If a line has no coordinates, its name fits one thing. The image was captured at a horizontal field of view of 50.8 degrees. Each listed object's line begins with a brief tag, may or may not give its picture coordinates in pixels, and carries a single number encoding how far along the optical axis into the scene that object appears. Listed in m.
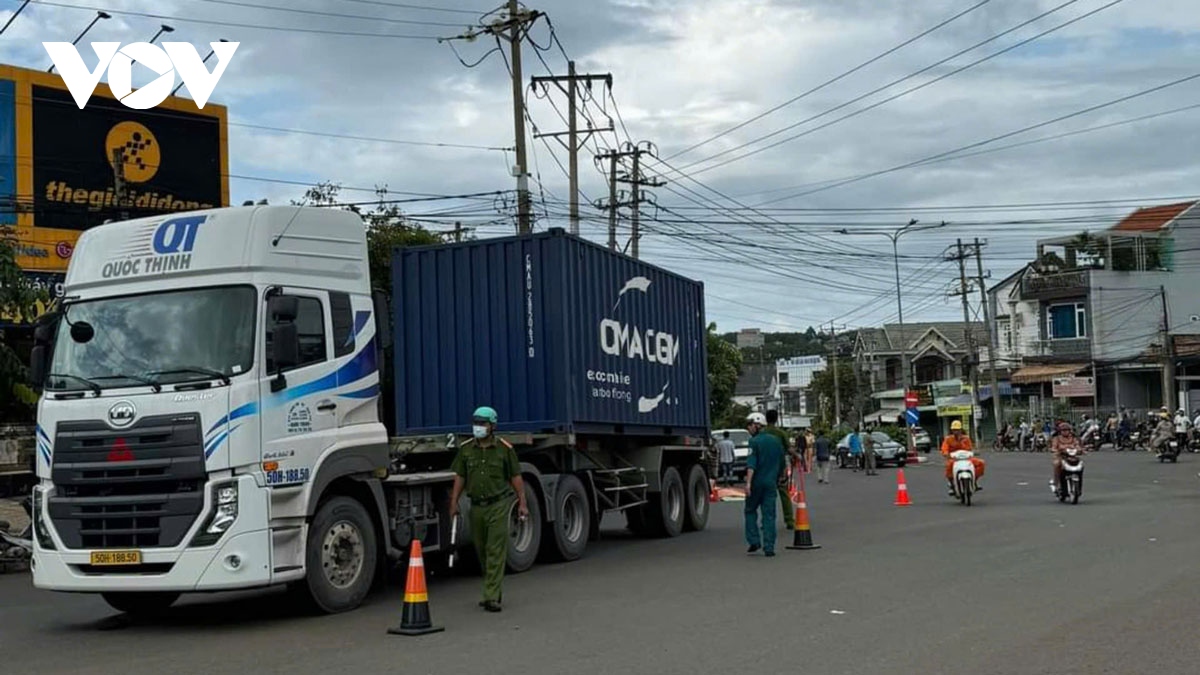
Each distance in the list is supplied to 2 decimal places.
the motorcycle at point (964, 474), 22.94
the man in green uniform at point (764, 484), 14.88
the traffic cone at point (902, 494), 24.52
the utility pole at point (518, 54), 25.34
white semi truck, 9.73
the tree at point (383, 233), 27.19
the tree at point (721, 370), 52.47
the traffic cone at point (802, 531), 15.59
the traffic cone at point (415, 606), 9.45
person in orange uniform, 22.88
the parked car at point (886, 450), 46.87
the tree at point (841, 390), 95.62
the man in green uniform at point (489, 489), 10.66
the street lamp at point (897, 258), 53.45
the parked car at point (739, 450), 39.62
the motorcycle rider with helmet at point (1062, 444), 22.25
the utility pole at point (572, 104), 31.95
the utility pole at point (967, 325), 66.06
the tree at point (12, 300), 16.20
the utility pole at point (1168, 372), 57.72
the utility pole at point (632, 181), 40.25
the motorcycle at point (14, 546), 15.40
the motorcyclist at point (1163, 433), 38.12
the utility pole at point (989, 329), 65.12
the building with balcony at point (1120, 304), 62.62
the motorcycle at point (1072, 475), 22.23
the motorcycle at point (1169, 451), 38.12
